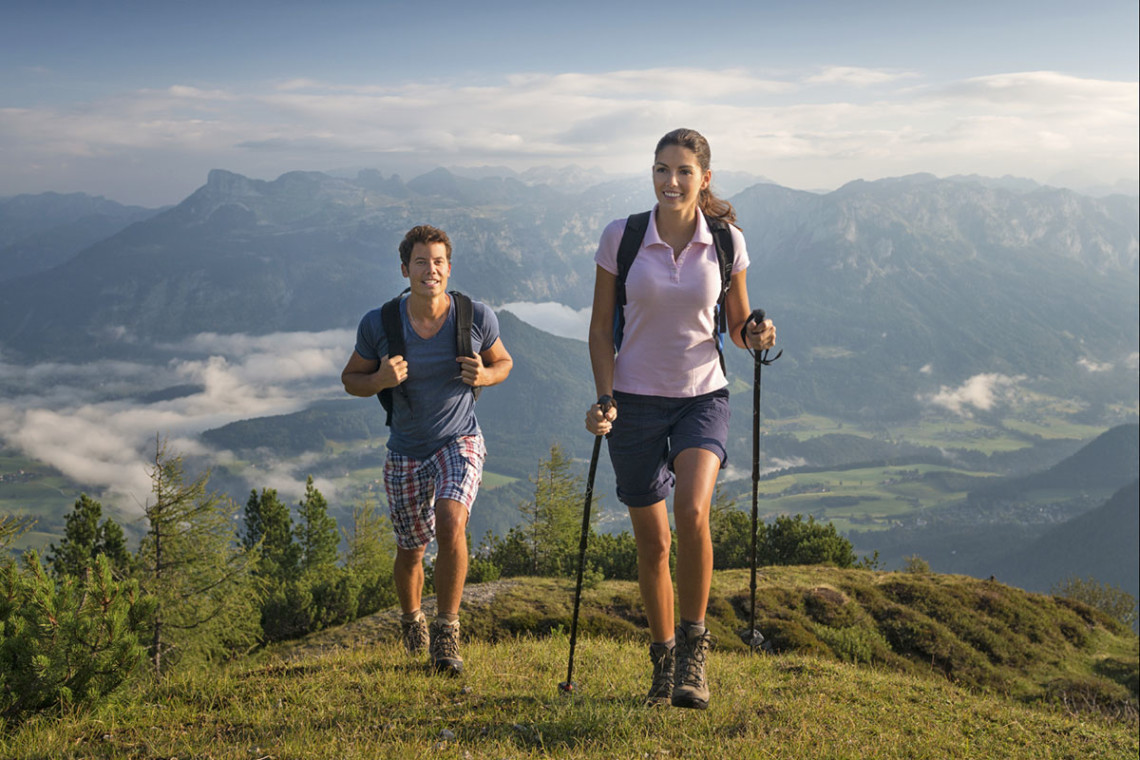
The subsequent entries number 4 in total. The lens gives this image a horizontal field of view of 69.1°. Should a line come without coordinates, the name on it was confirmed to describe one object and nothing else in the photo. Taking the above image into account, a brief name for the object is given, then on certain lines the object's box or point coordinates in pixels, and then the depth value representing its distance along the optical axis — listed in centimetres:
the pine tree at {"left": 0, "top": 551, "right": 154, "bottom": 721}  570
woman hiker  571
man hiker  674
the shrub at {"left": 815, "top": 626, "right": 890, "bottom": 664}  1727
